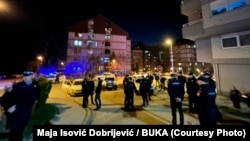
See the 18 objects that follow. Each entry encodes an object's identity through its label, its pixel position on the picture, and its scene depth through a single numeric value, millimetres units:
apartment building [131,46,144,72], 86500
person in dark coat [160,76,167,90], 17891
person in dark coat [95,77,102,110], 10148
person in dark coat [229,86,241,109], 10112
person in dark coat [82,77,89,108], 10453
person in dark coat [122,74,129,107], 9466
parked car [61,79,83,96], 15500
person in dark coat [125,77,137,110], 9336
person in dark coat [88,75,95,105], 10477
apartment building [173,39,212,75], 81375
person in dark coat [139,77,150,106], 10406
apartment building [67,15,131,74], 48656
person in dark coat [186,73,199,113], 8844
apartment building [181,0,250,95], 12196
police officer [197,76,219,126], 4574
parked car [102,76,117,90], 19328
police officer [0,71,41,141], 3787
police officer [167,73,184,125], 6336
